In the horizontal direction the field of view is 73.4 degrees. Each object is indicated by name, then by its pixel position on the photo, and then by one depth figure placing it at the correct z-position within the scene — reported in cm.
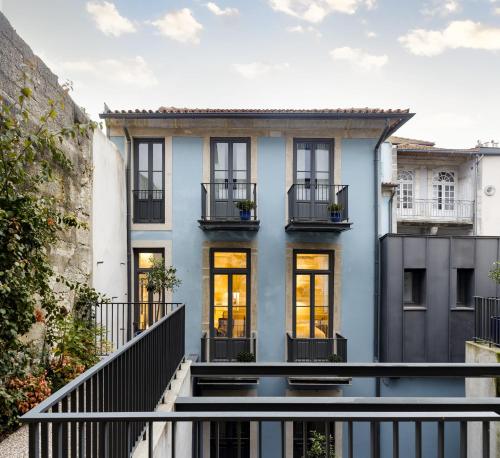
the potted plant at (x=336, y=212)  841
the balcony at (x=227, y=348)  843
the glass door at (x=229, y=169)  898
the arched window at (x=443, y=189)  1544
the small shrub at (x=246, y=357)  819
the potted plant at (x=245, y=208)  835
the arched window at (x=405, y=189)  1520
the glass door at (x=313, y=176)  896
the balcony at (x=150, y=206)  902
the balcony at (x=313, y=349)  827
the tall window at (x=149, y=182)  902
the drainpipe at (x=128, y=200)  885
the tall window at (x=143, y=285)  895
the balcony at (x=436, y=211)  1520
